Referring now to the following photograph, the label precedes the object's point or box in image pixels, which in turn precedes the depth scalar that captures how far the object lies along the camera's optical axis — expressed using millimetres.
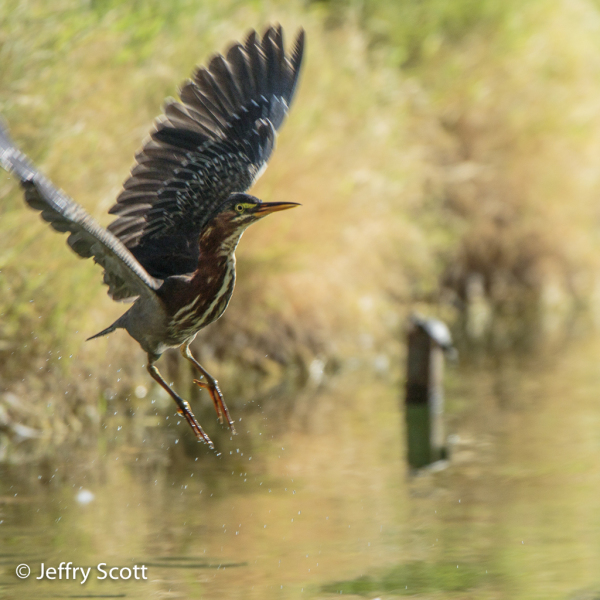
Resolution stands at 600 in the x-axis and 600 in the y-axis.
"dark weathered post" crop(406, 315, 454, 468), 19953
